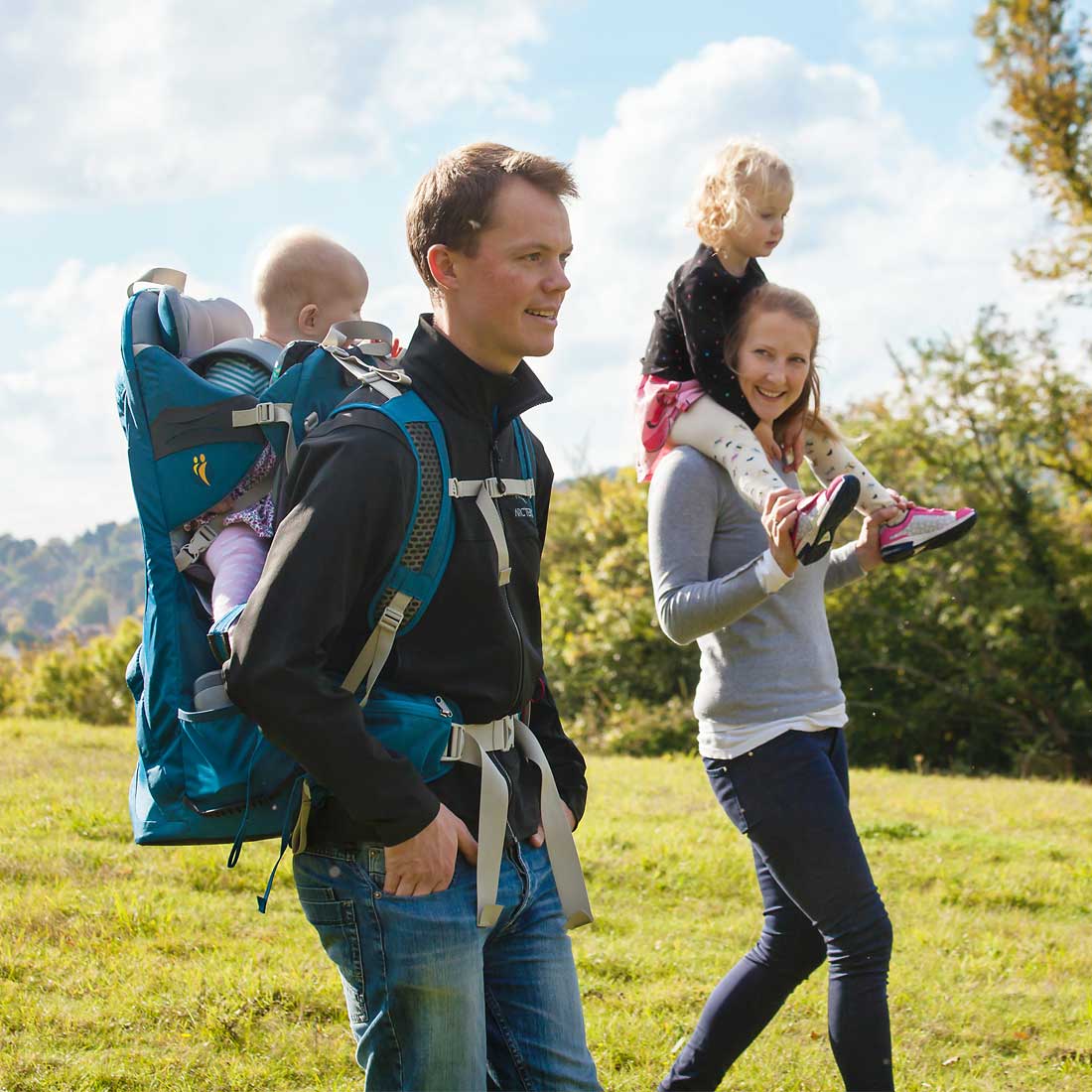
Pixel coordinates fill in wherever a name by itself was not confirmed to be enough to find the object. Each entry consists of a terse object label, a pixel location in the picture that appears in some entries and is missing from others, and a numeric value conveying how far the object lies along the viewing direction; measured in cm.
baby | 263
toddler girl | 349
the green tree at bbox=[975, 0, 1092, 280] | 1978
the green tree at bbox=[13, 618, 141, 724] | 1719
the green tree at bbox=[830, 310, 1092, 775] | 1703
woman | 303
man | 198
